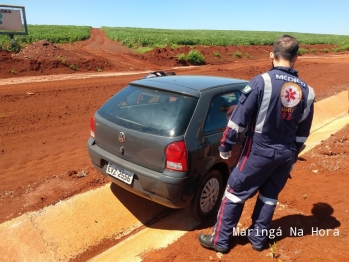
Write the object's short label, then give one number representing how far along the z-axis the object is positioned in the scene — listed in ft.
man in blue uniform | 8.81
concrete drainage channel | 11.39
